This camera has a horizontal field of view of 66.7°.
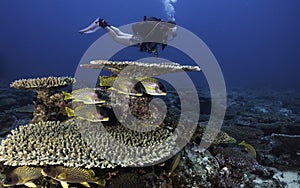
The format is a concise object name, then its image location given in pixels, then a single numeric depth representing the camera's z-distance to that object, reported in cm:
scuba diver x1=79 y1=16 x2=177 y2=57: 374
